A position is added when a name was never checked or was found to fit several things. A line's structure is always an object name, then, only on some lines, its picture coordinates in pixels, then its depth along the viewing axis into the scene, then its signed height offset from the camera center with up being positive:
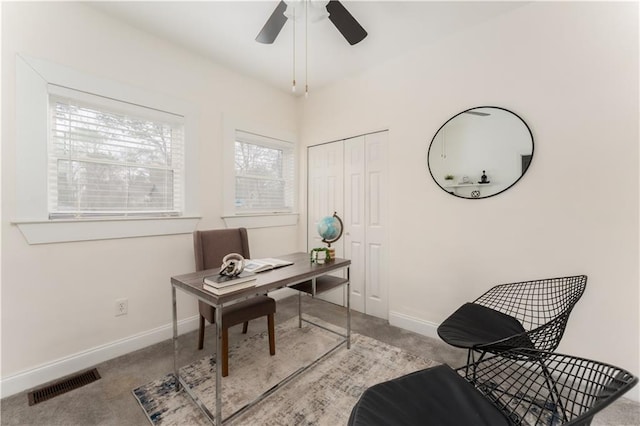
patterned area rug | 1.60 -1.20
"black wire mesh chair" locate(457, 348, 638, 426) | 0.74 -0.66
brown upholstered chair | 1.97 -0.73
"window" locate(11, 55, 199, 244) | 1.83 +0.41
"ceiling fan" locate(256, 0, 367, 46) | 1.77 +1.29
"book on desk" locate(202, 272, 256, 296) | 1.43 -0.40
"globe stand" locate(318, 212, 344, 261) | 2.25 -0.16
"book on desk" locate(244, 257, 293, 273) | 1.93 -0.41
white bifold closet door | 2.99 +0.04
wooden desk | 1.42 -0.47
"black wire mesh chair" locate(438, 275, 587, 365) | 1.44 -0.72
